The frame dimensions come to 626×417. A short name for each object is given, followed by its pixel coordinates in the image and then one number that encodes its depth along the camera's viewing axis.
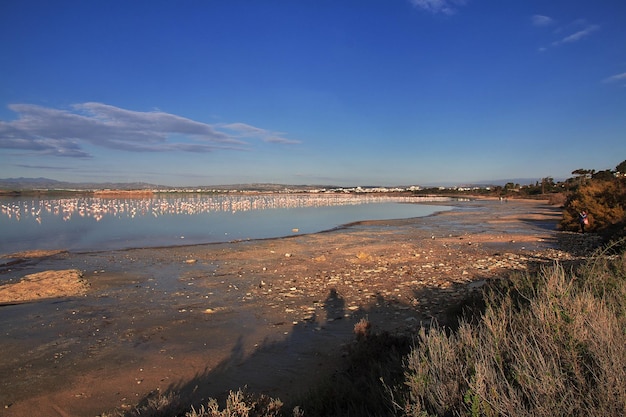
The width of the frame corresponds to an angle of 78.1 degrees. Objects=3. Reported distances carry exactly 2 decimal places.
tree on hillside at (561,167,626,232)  19.45
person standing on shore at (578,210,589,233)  19.58
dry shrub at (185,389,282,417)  3.19
